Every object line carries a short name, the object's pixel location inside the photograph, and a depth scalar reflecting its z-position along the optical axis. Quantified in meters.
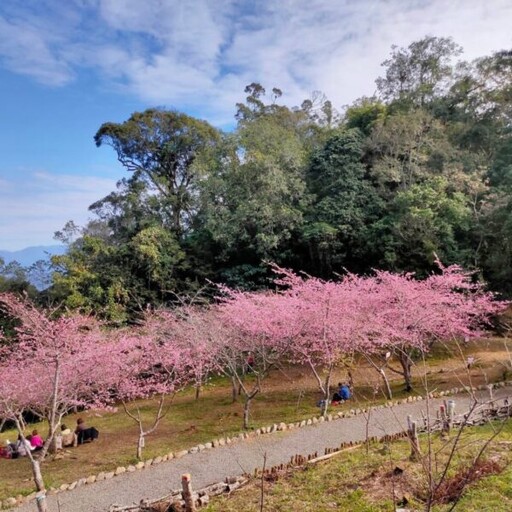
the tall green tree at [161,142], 27.78
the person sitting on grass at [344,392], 14.92
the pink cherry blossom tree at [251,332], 13.16
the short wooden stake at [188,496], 7.21
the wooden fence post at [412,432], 7.55
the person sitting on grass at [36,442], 12.15
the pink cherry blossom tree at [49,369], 9.48
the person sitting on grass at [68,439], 12.93
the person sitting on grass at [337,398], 14.80
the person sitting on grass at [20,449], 12.43
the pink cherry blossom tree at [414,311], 14.01
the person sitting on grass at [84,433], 13.15
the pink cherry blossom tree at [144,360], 12.85
